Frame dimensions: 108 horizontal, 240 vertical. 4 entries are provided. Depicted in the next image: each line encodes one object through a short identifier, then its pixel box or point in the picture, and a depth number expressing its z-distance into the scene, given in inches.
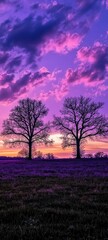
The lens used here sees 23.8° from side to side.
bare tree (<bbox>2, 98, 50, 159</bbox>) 2335.5
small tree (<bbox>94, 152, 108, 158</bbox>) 2449.5
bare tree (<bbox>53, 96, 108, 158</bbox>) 2271.5
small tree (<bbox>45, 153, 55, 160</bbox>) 2527.6
